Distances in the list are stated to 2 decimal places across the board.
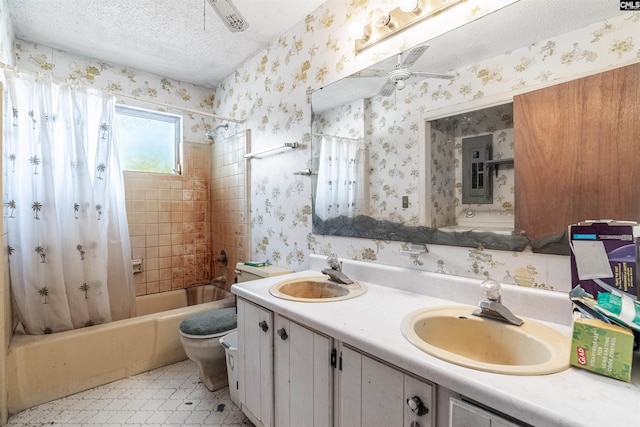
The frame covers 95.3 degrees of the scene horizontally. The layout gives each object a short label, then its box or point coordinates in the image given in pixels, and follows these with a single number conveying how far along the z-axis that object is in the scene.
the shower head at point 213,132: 2.75
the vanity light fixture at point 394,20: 1.28
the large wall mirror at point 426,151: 1.07
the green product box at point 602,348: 0.62
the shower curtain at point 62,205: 1.71
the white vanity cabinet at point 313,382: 0.79
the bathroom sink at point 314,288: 1.37
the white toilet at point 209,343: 1.72
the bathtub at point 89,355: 1.61
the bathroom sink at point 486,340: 0.69
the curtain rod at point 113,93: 1.58
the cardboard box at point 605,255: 0.80
